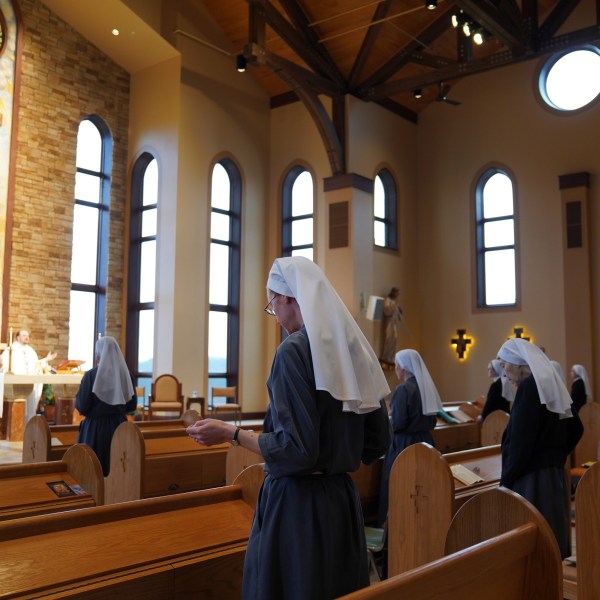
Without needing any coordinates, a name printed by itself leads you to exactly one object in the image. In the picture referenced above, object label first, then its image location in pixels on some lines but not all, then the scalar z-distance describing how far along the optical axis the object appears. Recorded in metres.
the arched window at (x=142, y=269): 13.52
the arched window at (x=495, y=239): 14.12
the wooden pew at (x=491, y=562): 1.62
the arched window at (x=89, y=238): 13.31
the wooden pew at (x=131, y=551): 2.05
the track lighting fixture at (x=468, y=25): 10.41
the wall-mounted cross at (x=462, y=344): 14.29
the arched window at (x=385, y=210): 14.55
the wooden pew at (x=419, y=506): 3.85
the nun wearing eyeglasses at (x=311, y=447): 2.04
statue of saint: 13.52
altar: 10.28
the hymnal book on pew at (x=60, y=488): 3.26
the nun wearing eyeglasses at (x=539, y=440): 3.74
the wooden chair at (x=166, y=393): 11.90
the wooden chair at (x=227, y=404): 12.48
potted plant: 10.98
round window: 13.26
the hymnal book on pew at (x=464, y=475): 4.44
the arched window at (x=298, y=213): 14.28
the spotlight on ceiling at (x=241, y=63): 11.30
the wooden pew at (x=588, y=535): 2.86
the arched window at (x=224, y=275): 13.76
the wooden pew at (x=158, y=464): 4.48
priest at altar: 10.71
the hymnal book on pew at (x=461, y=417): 8.09
